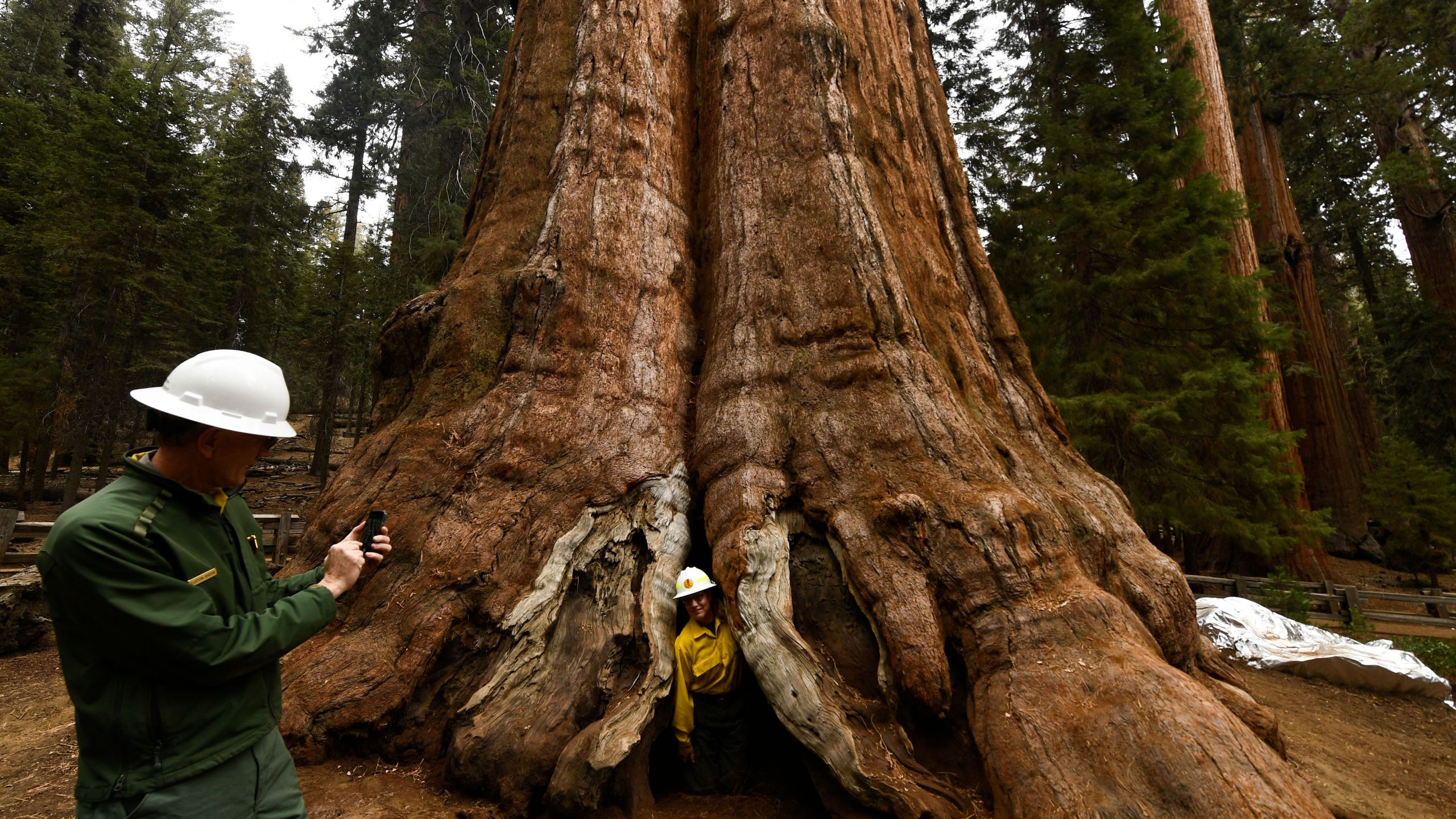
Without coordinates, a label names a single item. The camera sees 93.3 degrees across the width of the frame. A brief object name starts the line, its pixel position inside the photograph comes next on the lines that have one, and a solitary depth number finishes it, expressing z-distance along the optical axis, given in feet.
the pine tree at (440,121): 37.86
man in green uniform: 5.26
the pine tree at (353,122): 58.34
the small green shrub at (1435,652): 23.58
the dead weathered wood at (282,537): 37.47
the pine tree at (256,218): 62.59
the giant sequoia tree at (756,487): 9.55
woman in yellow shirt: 11.38
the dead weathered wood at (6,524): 30.01
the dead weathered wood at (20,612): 23.68
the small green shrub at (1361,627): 27.78
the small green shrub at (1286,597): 29.89
